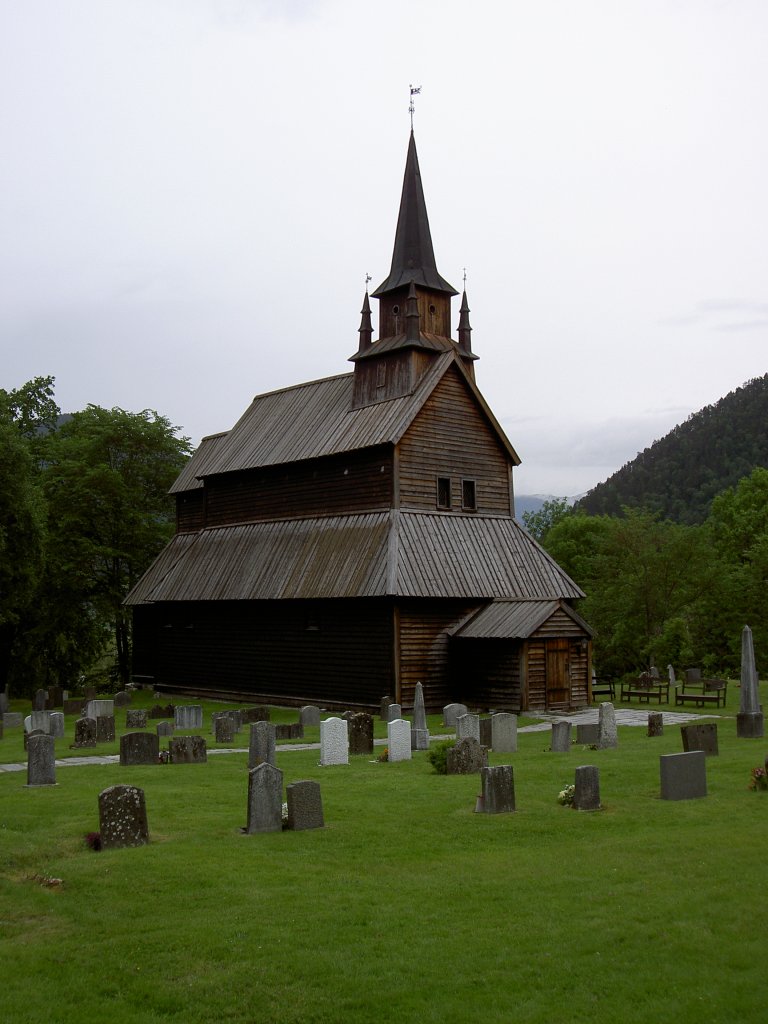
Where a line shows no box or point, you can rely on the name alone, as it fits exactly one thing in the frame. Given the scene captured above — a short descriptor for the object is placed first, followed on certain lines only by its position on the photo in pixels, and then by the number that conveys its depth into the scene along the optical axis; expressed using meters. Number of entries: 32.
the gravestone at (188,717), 27.81
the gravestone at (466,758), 17.58
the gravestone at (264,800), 12.93
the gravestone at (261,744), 17.89
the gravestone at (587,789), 14.07
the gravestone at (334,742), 18.88
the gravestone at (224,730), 23.75
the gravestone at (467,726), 20.45
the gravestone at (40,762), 16.58
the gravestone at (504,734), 20.25
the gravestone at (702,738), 17.81
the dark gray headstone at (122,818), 12.12
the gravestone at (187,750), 19.38
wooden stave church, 30.56
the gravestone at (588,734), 21.52
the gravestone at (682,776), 14.40
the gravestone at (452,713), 25.95
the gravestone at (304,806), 13.00
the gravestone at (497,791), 13.96
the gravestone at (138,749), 19.12
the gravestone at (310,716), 27.23
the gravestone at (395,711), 24.62
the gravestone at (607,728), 20.47
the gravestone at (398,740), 19.44
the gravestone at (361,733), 20.81
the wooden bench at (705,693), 30.65
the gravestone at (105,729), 23.95
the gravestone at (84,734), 22.69
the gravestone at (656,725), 22.72
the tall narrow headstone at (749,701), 21.34
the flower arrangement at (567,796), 14.40
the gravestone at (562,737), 20.20
